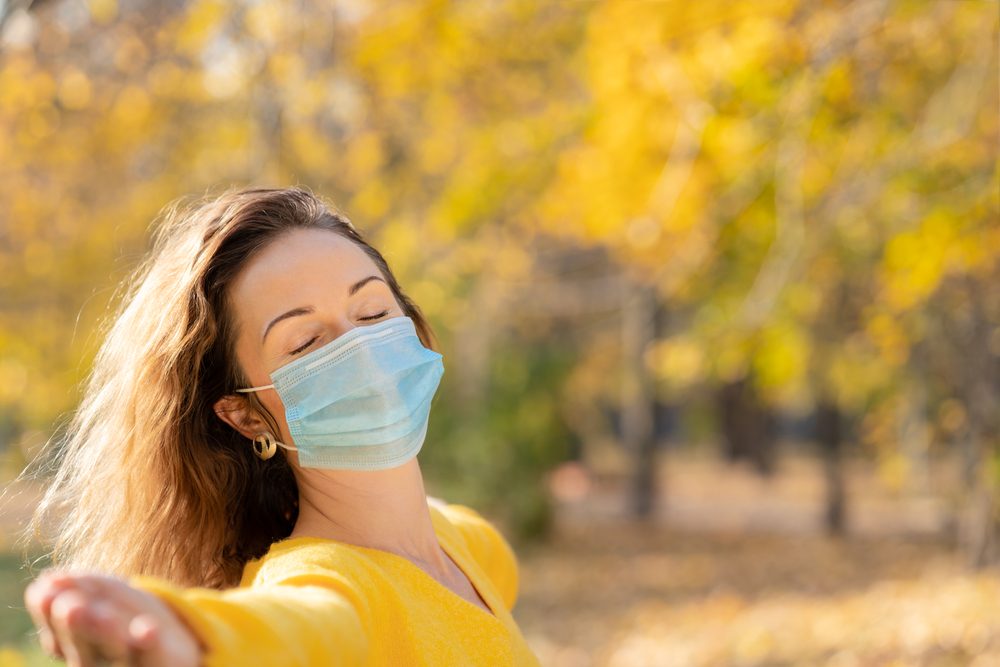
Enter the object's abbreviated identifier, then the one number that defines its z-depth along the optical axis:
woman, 1.69
